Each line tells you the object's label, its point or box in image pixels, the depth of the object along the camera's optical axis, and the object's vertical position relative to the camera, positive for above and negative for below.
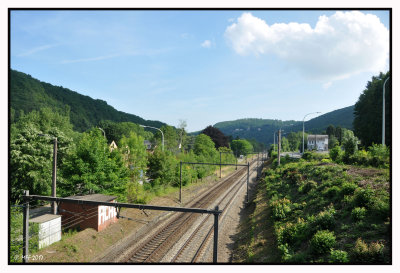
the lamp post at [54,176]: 14.98 -2.45
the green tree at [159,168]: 34.44 -4.19
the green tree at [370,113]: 38.25 +5.38
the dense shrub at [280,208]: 18.11 -5.64
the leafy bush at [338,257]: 9.19 -4.73
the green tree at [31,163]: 25.31 -2.65
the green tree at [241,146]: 134.00 -3.46
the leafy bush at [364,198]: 12.26 -3.11
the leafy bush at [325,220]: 12.55 -4.46
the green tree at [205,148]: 57.50 -1.91
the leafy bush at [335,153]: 30.51 -1.58
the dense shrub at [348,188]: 14.98 -3.09
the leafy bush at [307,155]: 40.62 -2.63
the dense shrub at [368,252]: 8.29 -4.19
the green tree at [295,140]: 129.88 +0.68
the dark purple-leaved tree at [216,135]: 85.19 +2.09
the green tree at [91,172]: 21.17 -3.05
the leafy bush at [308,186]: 20.85 -4.18
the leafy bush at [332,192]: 16.19 -3.72
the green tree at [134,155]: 28.06 -1.86
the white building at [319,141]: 115.14 +0.15
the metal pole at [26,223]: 10.90 -4.13
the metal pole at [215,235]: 8.68 -3.69
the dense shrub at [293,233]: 13.19 -5.54
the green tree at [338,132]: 108.34 +4.56
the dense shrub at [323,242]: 10.48 -4.72
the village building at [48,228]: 14.84 -6.06
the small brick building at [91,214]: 18.95 -6.35
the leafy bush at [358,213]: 11.62 -3.71
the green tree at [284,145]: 109.12 -2.03
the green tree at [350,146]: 28.38 -0.57
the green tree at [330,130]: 116.00 +5.81
